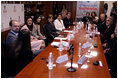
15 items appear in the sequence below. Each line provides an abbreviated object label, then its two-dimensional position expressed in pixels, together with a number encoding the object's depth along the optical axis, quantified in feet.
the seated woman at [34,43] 8.11
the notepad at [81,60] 5.26
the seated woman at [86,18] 18.11
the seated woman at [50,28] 11.80
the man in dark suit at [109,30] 10.97
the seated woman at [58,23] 14.23
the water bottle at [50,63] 4.79
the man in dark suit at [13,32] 6.82
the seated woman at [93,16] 18.46
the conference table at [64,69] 4.45
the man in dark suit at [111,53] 6.91
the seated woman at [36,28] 11.22
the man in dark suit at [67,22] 16.30
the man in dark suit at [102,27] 12.63
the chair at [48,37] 11.54
